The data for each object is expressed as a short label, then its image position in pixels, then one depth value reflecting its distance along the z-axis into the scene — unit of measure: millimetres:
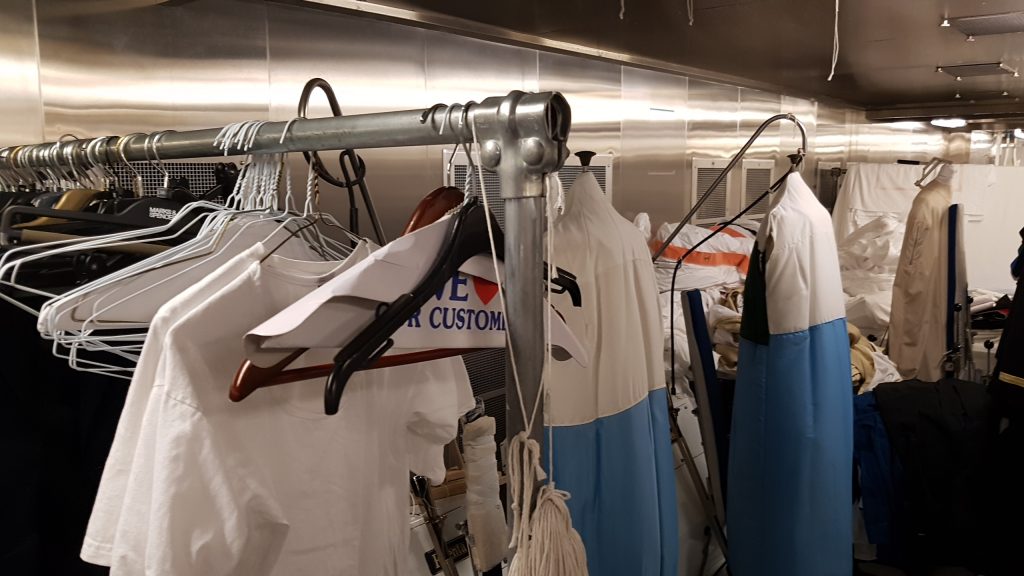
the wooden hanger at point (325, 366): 772
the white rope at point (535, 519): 739
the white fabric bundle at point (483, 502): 1717
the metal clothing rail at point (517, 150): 691
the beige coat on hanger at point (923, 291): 3689
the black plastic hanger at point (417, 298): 709
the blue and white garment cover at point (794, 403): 2238
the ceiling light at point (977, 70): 3859
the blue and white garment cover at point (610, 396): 1800
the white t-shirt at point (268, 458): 828
